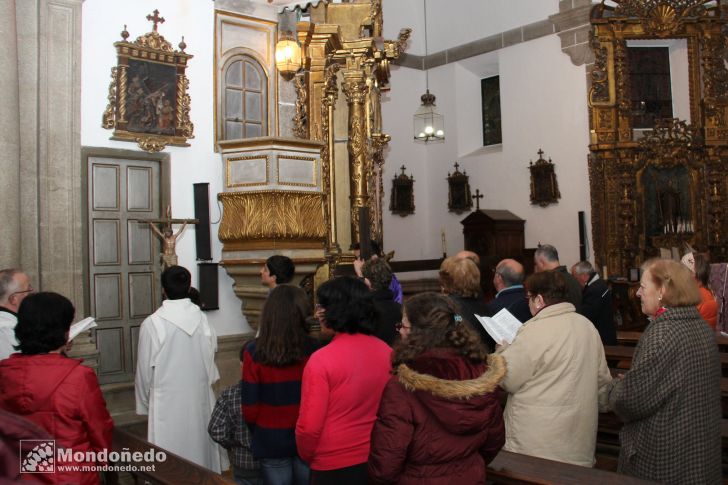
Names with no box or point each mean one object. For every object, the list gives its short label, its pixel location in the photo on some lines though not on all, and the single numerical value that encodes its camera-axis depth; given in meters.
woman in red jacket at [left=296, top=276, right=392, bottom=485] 2.68
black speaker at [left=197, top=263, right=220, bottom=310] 7.71
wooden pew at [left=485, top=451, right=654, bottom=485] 2.90
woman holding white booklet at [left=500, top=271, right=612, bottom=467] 3.16
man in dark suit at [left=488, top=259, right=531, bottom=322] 4.30
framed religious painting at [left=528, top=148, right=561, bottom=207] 14.25
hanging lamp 13.62
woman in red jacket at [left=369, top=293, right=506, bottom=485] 2.31
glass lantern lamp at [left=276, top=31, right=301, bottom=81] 8.48
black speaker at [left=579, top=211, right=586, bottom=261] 13.65
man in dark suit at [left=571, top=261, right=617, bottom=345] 5.41
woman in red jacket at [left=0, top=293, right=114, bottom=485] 2.66
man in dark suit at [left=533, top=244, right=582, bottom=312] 5.26
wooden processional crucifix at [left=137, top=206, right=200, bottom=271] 7.15
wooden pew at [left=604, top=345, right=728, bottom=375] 5.25
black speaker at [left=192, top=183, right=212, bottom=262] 7.64
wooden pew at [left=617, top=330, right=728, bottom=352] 7.04
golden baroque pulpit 7.20
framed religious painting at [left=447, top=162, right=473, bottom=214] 15.81
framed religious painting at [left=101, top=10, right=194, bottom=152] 7.16
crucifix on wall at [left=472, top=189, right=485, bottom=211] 15.30
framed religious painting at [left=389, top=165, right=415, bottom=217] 16.11
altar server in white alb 4.34
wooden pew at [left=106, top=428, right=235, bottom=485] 3.05
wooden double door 7.13
